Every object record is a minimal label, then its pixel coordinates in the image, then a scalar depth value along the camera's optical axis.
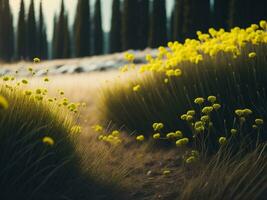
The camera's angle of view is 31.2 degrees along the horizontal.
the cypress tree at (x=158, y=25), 24.70
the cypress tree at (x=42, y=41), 38.22
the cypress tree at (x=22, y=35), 37.34
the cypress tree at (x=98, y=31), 31.70
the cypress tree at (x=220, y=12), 22.22
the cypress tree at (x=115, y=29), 29.39
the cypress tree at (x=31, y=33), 37.09
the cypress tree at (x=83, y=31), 30.73
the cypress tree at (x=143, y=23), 26.41
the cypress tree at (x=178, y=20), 24.06
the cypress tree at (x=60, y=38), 35.84
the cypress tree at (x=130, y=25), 26.69
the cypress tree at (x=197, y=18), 20.98
